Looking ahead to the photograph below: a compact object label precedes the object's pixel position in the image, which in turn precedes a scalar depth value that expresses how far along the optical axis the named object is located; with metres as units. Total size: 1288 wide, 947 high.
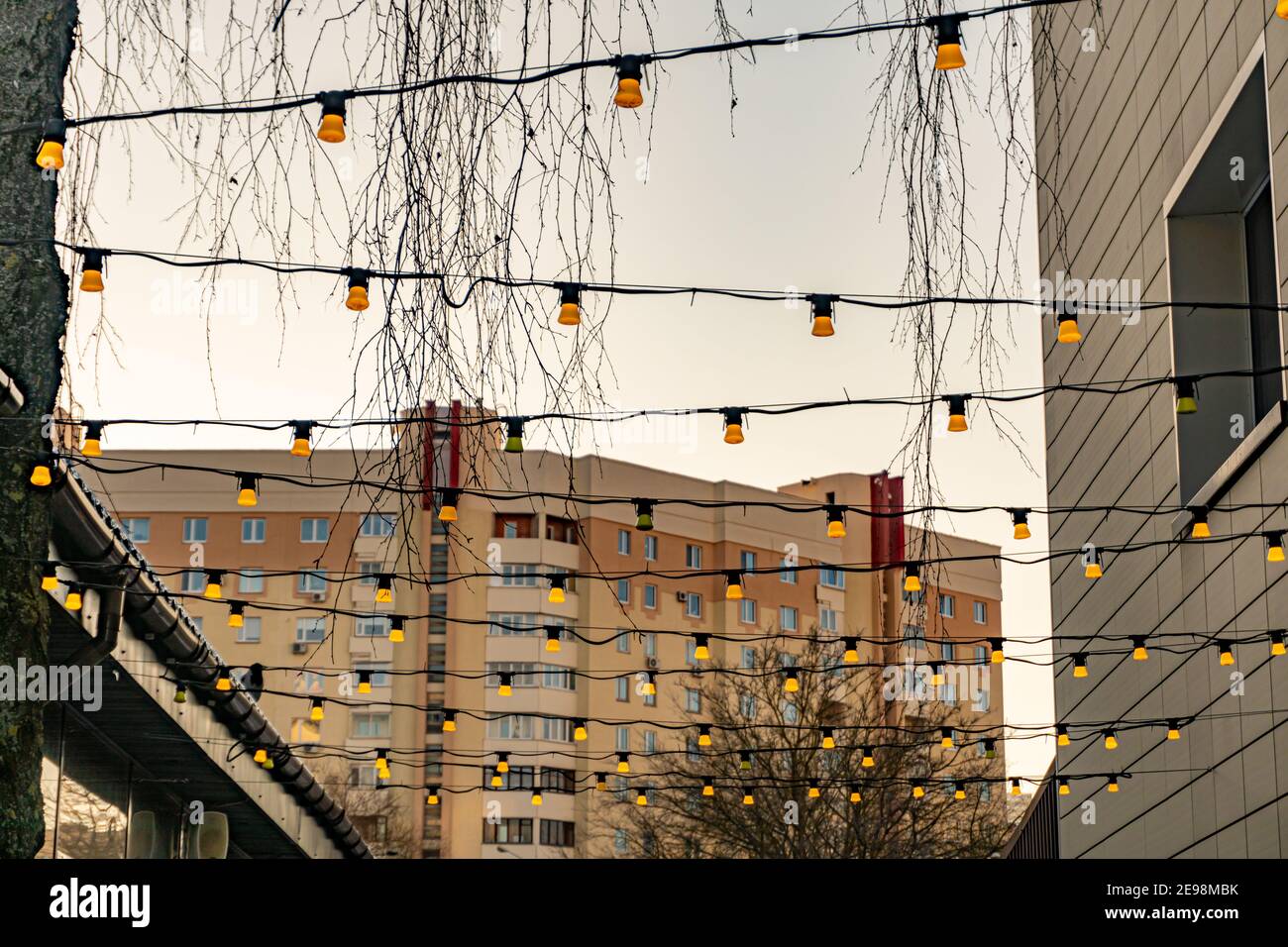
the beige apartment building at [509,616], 49.78
